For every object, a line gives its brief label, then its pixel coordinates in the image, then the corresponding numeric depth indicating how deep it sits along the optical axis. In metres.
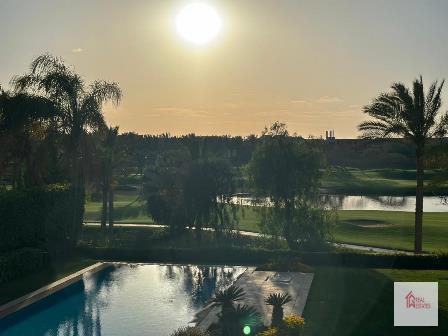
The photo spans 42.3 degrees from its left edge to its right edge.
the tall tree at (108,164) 46.31
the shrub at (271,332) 15.65
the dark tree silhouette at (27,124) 31.92
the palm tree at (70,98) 32.84
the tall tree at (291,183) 36.06
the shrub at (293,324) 16.29
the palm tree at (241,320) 16.77
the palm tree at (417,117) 32.25
